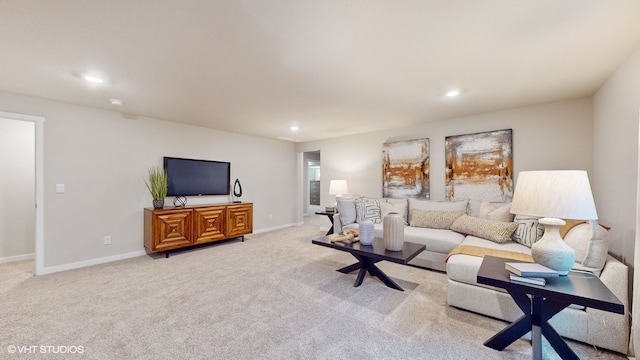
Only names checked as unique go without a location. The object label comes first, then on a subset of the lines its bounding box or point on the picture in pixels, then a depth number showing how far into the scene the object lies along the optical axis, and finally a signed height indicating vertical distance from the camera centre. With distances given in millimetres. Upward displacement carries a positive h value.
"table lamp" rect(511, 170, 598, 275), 1384 -133
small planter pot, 3824 -350
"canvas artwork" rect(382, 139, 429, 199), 4348 +219
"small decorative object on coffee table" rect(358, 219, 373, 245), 2713 -557
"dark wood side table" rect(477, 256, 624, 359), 1290 -627
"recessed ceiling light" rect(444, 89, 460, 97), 2883 +1033
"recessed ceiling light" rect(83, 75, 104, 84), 2449 +1026
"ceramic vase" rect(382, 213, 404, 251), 2492 -511
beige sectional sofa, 1645 -678
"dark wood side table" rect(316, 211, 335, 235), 4871 -642
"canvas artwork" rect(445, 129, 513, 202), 3588 +222
